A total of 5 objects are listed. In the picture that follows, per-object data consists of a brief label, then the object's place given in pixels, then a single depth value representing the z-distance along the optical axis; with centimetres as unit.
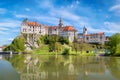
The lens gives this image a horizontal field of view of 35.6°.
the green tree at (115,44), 6353
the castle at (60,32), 11562
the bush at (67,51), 7495
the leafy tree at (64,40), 11120
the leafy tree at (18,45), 9791
